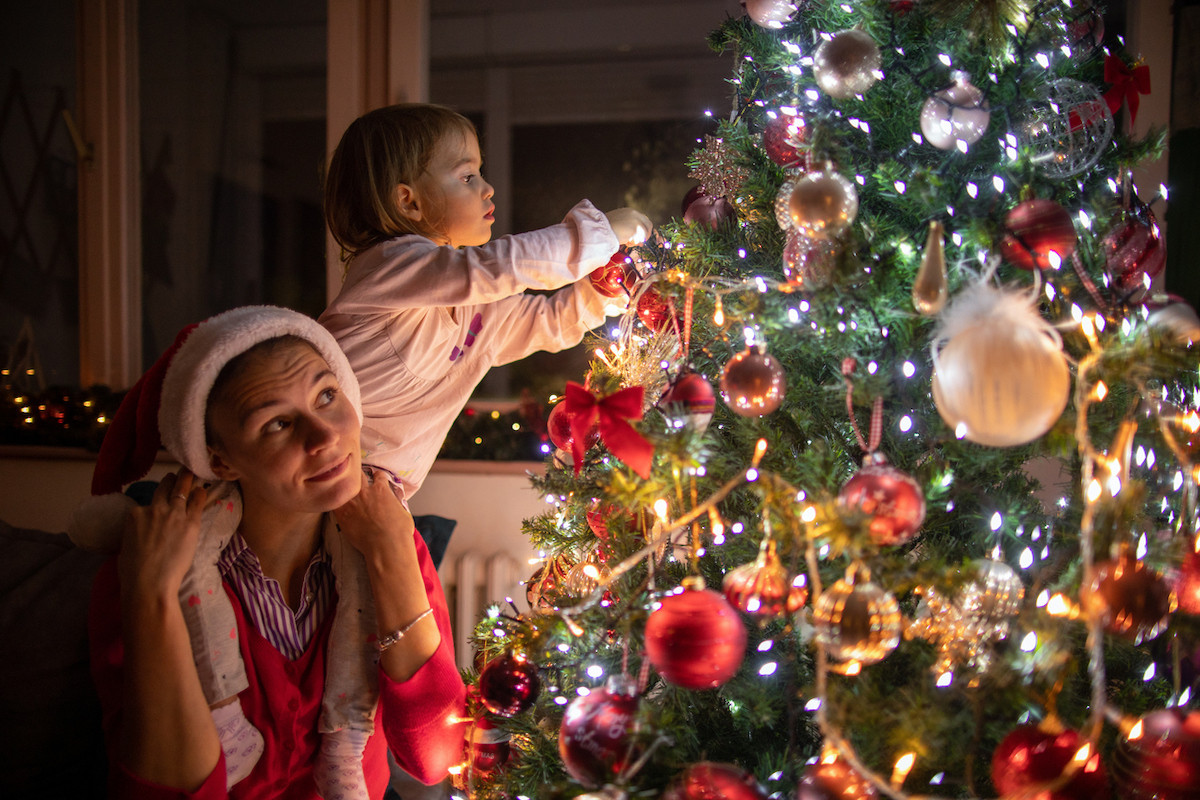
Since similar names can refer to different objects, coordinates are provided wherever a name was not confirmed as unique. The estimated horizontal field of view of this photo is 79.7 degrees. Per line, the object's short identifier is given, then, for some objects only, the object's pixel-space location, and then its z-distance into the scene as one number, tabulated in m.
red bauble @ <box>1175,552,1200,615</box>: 0.65
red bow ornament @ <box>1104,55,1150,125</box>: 0.82
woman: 0.81
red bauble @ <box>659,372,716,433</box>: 0.72
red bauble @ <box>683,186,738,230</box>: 0.94
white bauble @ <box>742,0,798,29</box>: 0.80
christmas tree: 0.59
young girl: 0.95
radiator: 1.68
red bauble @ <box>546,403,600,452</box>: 0.94
